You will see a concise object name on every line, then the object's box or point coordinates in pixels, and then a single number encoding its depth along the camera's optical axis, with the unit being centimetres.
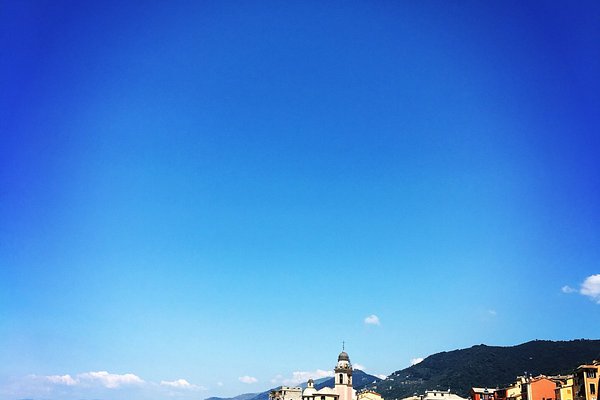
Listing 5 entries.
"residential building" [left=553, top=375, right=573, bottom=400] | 7744
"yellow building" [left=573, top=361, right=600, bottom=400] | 7019
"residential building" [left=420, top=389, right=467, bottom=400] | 12488
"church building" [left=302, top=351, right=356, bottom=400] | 10638
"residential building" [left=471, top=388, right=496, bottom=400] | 10556
